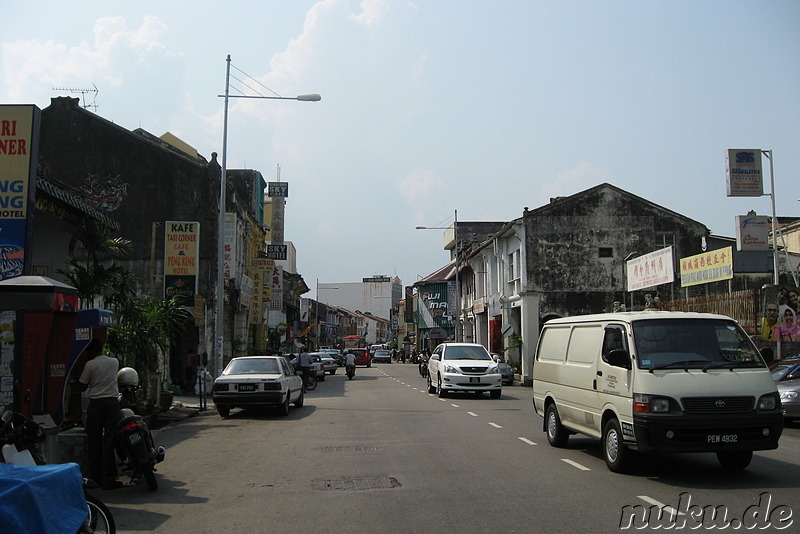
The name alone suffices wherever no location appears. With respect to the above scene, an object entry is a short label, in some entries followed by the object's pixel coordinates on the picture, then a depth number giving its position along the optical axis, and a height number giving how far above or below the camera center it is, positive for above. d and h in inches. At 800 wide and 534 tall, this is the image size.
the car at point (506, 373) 1277.1 -72.6
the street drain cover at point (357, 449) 475.8 -77.3
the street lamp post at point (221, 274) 957.2 +77.9
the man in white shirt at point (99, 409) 352.9 -38.3
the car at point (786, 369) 621.3 -32.4
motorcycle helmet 406.9 -26.3
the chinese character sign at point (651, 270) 1038.2 +95.6
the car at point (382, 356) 3137.3 -105.8
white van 336.8 -27.2
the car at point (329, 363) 1910.7 -85.7
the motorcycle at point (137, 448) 338.0 -55.3
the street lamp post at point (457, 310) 1870.0 +56.6
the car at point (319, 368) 1447.3 -74.7
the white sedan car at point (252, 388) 699.4 -54.8
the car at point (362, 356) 2399.1 -81.1
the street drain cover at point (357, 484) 345.4 -74.2
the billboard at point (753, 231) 943.0 +132.3
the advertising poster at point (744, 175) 989.8 +215.4
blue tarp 165.5 -40.9
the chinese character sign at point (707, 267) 937.9 +90.0
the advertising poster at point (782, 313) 807.7 +21.8
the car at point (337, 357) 2305.6 -81.5
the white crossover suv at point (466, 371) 918.4 -50.0
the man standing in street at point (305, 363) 1170.6 -51.1
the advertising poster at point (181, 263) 952.9 +90.0
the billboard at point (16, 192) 435.5 +84.0
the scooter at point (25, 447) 221.9 -36.2
